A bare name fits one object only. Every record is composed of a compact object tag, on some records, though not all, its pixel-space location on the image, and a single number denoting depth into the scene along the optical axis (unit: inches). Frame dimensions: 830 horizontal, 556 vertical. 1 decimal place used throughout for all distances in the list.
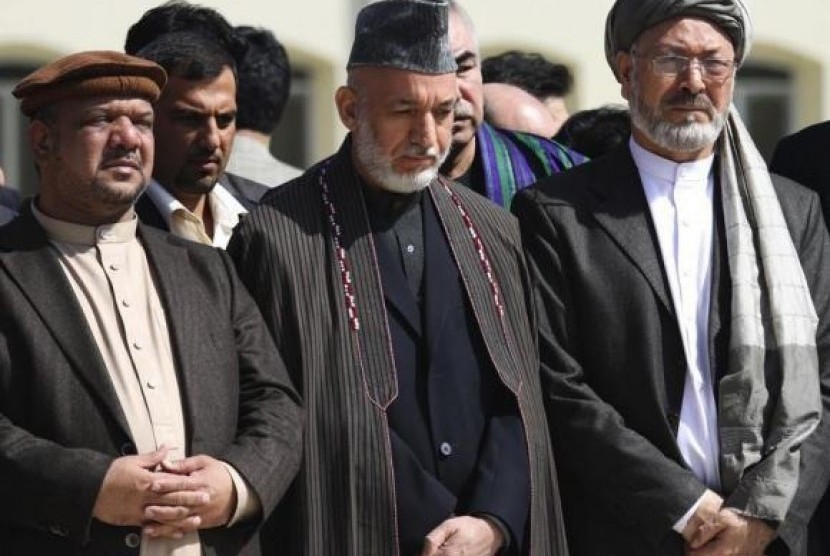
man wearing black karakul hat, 418.9
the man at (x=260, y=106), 581.9
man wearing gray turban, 438.6
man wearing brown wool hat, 390.9
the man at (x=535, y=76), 679.1
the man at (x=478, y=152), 498.6
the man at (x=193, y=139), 466.6
